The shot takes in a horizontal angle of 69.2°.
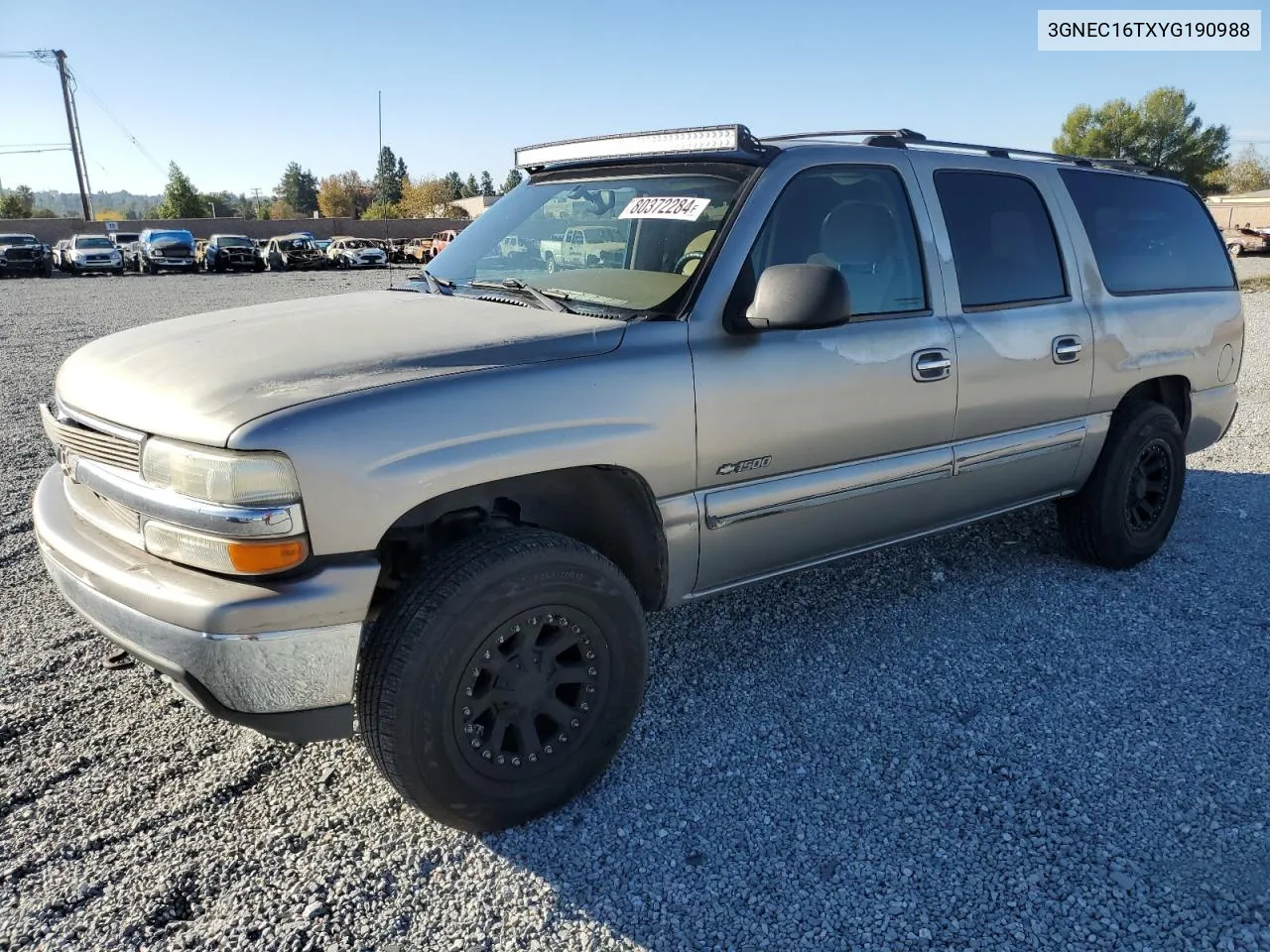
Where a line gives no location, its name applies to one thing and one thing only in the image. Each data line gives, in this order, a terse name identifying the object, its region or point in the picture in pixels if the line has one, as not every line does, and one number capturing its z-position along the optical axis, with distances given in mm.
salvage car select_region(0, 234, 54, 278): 31125
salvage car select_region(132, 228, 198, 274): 35312
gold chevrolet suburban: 2229
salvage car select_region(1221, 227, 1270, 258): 34781
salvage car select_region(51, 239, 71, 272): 34625
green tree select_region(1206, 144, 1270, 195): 86188
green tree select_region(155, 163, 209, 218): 78625
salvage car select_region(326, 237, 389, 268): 36656
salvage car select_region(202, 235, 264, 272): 35562
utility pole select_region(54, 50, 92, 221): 54594
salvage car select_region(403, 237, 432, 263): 38769
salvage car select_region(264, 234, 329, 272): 37219
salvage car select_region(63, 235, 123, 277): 33219
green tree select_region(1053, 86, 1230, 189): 72500
